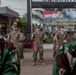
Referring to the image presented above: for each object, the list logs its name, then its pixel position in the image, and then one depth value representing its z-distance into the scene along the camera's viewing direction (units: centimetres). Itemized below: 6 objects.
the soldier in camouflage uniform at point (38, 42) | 659
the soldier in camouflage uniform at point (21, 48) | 676
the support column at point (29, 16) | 1296
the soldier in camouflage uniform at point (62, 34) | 685
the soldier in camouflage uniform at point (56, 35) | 692
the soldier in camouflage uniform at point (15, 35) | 648
